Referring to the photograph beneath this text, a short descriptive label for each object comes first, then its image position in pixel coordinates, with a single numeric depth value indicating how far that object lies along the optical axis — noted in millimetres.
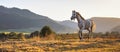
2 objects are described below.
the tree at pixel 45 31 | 38400
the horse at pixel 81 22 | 31984
